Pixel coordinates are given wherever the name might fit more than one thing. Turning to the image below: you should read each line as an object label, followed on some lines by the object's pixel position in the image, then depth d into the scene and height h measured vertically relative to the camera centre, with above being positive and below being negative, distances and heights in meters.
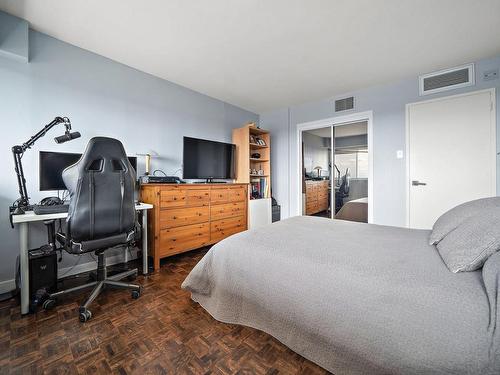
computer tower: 1.68 -0.66
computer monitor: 1.92 +0.21
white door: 2.58 +0.43
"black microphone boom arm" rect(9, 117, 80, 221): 1.74 +0.20
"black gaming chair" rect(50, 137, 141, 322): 1.53 -0.13
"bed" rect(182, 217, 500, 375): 0.72 -0.49
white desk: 1.56 -0.50
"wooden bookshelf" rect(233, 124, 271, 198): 3.77 +0.64
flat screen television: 3.10 +0.45
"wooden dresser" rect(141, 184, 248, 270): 2.41 -0.36
